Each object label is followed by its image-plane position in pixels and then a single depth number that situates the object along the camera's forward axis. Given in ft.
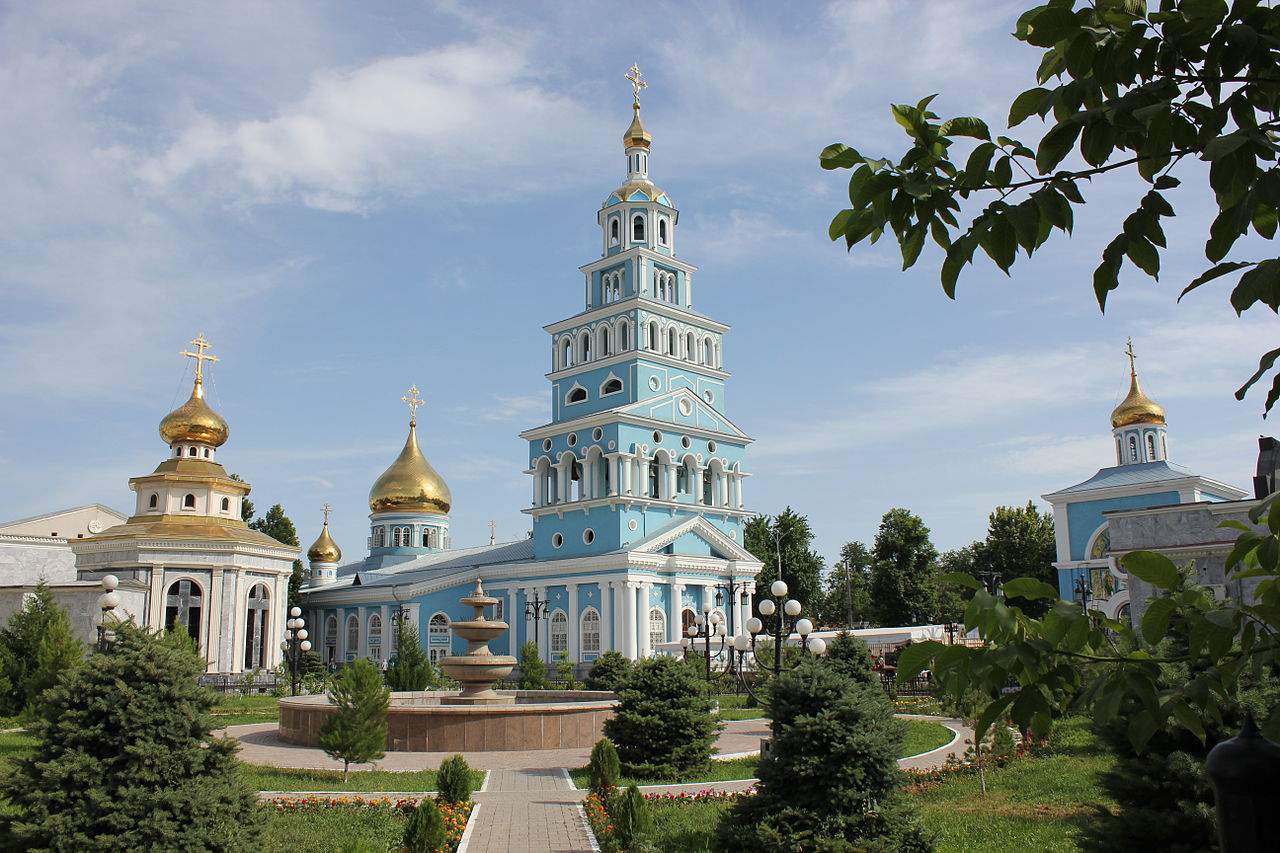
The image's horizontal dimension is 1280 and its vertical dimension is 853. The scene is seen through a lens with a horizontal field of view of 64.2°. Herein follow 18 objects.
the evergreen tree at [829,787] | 29.76
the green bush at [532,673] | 108.58
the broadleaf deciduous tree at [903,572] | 184.55
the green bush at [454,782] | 41.32
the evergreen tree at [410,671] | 94.84
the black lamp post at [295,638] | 102.12
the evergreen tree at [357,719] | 48.70
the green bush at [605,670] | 85.81
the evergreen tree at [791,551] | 203.72
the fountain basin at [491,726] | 61.16
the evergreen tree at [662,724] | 53.06
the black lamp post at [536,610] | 140.57
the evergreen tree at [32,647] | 77.36
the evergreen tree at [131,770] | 24.11
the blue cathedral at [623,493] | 141.49
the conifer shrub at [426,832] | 32.21
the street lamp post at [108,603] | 58.38
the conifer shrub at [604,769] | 43.62
